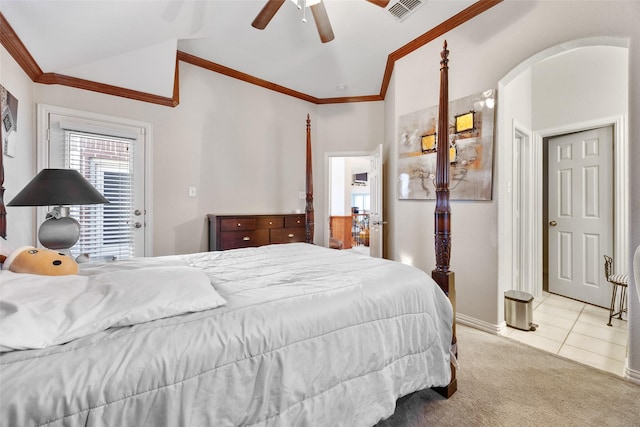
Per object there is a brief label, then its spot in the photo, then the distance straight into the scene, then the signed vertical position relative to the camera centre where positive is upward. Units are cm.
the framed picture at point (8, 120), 196 +69
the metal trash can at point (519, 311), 258 -92
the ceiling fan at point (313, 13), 204 +152
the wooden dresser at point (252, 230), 322 -21
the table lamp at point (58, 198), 162 +9
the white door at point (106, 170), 265 +44
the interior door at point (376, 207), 378 +8
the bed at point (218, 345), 70 -41
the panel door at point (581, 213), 315 -1
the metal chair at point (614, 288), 258 -75
